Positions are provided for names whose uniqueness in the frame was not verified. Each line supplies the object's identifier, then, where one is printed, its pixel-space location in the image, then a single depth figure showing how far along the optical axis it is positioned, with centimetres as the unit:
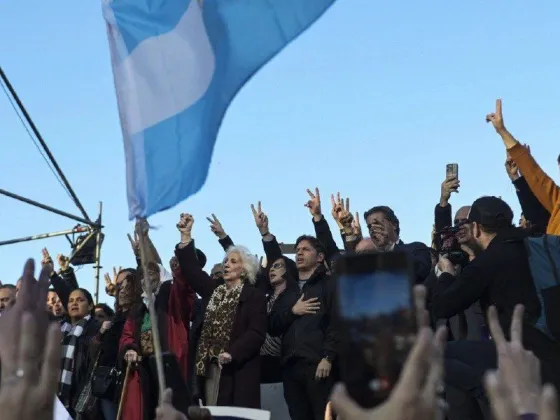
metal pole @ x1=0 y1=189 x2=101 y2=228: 1739
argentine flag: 461
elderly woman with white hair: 792
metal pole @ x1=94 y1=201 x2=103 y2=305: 2033
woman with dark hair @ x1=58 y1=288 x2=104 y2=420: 933
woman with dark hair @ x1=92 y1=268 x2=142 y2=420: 904
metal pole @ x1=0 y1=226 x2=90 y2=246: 2038
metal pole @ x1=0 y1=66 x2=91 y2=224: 1706
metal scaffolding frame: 1771
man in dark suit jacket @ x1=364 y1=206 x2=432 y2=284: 744
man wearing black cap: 530
